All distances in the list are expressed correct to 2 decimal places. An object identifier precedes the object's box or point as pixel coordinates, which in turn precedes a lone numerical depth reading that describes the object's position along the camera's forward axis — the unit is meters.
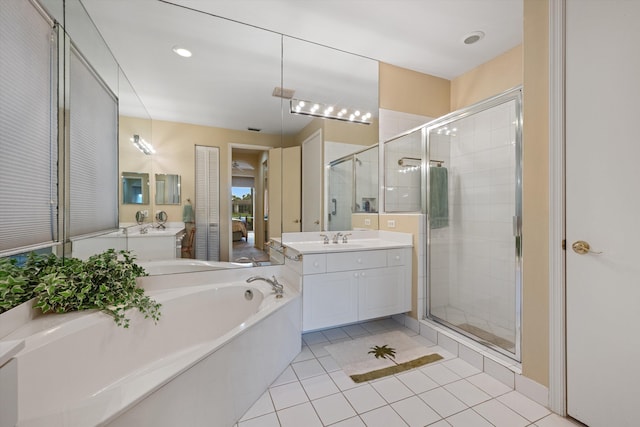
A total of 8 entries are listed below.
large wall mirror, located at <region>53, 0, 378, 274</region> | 1.89
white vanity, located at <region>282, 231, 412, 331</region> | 1.93
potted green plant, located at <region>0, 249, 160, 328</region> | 1.21
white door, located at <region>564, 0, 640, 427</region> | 1.12
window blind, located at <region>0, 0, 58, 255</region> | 1.26
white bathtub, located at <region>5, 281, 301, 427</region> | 0.90
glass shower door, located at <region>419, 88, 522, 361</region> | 2.15
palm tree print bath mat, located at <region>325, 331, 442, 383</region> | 1.73
